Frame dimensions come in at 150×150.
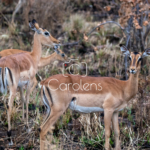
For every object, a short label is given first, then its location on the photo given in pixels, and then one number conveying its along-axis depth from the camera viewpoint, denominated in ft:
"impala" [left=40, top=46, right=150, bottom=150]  28.71
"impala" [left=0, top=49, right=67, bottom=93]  44.37
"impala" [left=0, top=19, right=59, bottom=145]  33.19
